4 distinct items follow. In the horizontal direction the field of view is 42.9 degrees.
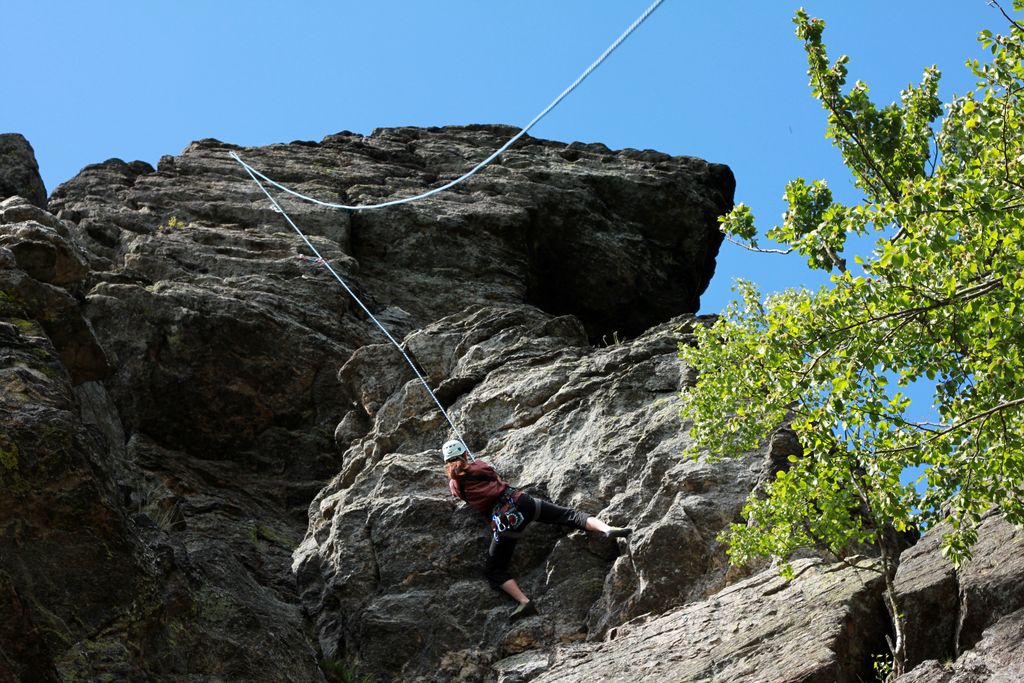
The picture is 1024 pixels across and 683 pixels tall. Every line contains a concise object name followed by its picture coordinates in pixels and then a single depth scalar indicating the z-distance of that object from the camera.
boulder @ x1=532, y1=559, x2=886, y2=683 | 12.47
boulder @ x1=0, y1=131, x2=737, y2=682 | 15.29
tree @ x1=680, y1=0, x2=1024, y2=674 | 11.26
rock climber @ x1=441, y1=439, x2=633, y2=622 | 16.11
